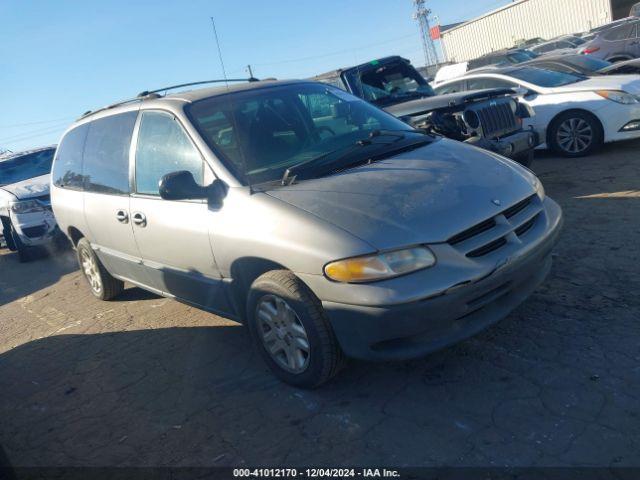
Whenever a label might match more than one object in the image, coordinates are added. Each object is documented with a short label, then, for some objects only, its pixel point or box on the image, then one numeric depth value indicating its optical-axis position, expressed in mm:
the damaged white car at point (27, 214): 8812
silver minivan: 2779
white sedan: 7395
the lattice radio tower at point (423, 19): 79962
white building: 35000
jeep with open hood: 6363
